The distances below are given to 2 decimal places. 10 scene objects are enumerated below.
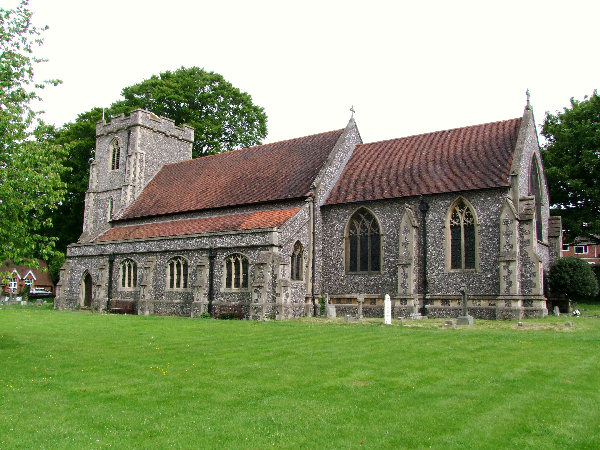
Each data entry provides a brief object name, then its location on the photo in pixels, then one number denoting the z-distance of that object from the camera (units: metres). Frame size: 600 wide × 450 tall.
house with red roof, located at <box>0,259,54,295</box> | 65.40
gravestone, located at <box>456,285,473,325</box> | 20.08
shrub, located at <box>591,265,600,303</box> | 39.87
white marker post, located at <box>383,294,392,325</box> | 20.80
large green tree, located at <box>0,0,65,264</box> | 12.95
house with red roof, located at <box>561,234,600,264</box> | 67.00
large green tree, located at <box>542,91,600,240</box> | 35.34
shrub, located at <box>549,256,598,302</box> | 24.80
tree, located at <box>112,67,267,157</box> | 47.16
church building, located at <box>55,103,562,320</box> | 23.25
